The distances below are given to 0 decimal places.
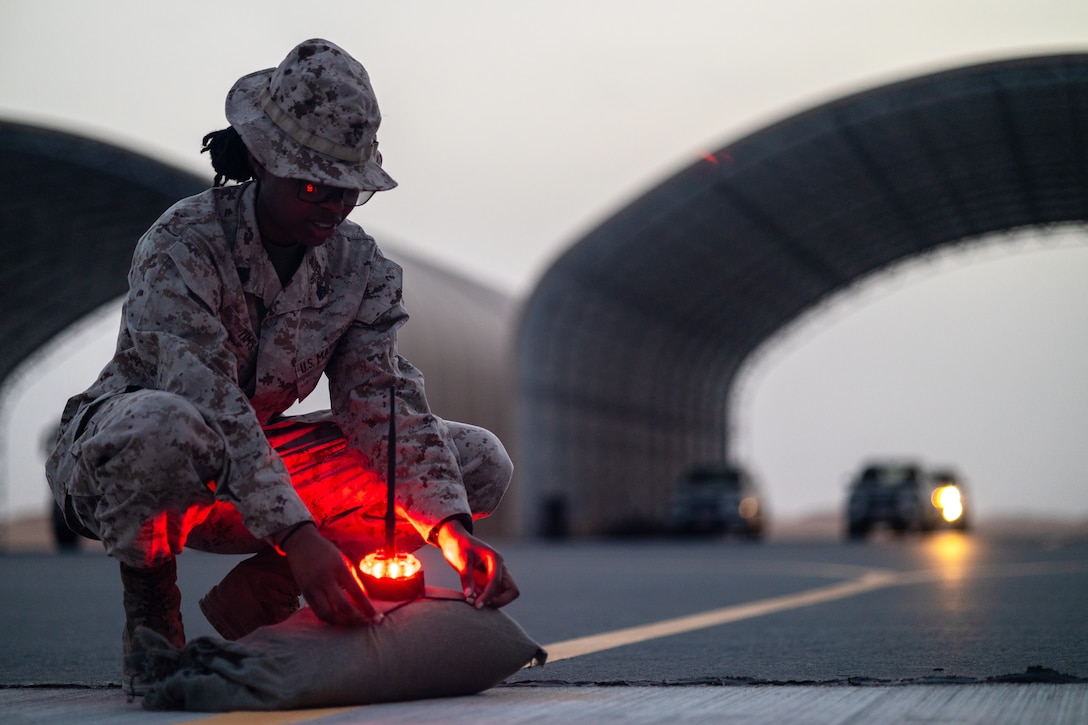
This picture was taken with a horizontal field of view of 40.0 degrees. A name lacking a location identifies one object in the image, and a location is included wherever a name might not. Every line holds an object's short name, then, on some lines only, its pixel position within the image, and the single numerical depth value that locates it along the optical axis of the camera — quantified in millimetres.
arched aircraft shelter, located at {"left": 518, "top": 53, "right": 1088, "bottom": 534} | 28672
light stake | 3260
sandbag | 3008
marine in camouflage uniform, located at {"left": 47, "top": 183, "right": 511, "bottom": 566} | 3217
